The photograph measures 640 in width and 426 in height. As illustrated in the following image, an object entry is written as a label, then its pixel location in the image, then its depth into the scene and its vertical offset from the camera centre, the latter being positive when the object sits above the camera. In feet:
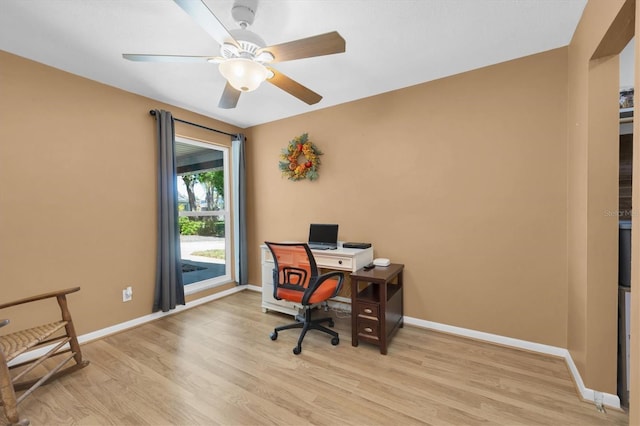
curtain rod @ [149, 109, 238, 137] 9.61 +3.73
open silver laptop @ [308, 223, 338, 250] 9.69 -0.95
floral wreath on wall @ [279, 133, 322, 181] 10.84 +2.25
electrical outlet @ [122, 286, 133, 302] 8.98 -2.82
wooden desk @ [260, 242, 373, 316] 8.49 -1.79
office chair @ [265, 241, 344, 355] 7.54 -2.15
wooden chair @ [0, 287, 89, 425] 4.88 -3.26
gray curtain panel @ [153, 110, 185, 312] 9.66 -0.32
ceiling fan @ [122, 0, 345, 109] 4.75 +3.14
